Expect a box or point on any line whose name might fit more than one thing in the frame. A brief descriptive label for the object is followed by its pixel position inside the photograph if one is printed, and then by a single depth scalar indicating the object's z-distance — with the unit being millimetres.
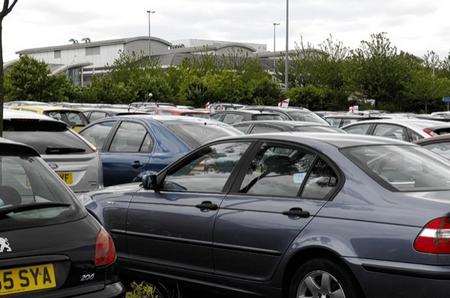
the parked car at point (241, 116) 16375
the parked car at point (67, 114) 15086
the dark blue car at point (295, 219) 4379
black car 3479
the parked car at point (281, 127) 12039
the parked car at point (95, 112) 17858
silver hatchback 7750
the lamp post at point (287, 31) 45250
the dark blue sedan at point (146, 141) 9234
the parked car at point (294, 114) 17188
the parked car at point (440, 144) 8703
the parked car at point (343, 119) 18319
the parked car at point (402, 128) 11789
